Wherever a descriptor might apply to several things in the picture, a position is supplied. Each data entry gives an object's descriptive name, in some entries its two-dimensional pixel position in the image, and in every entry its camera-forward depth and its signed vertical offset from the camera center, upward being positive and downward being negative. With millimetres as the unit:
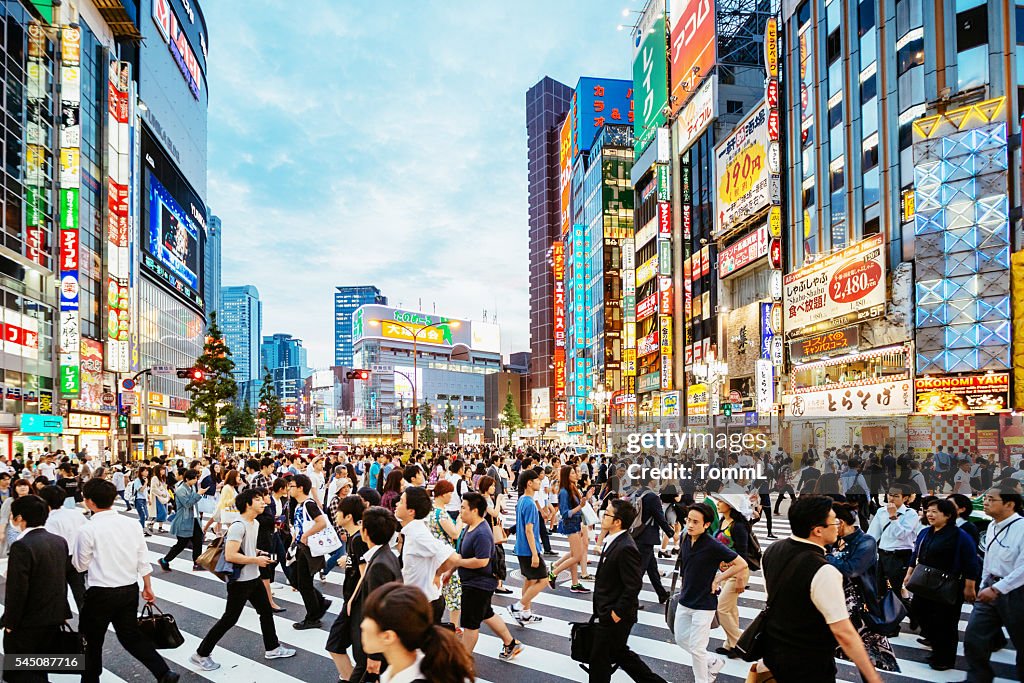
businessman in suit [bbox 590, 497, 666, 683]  5309 -1643
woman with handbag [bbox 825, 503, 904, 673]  6242 -1756
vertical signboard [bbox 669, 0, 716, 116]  52781 +25008
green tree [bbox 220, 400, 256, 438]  70250 -3819
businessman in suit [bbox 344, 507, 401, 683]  4844 -1223
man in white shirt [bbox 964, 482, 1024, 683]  5785 -1710
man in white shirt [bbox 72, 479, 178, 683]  5711 -1464
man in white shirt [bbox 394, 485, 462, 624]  5613 -1256
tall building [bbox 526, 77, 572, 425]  123250 +28655
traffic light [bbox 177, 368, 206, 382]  35459 +645
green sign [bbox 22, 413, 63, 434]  33594 -1686
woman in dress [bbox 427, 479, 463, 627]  6859 -1542
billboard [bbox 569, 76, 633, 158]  91688 +33929
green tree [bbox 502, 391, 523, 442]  111188 -5374
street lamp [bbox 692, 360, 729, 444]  43844 +232
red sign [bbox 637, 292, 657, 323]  58678 +5892
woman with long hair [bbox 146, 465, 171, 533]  16141 -2481
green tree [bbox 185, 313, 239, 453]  48906 -15
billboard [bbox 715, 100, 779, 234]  42000 +12372
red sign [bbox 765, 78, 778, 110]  39406 +15161
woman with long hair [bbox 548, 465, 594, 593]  10500 -1886
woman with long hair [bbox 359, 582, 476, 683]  2709 -949
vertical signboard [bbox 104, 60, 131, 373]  48156 +10817
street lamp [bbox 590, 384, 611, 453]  65100 -1854
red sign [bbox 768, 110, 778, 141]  39562 +13536
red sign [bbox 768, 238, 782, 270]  39250 +6596
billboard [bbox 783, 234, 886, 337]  30094 +3924
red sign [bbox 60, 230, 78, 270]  39406 +7297
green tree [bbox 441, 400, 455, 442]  74138 -4946
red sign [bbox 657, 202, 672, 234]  56219 +12336
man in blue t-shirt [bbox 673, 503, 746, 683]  6059 -1692
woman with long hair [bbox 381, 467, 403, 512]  10539 -1532
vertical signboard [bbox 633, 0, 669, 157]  61312 +26182
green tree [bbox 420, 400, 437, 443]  68400 -4872
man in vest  3846 -1185
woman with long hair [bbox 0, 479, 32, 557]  9578 -1702
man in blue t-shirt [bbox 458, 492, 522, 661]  6445 -1662
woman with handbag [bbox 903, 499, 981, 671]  6668 -1807
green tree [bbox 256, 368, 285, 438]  79438 -2677
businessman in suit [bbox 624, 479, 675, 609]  9117 -1887
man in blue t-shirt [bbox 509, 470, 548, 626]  8477 -2022
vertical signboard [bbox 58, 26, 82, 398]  39562 +9544
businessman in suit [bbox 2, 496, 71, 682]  5188 -1437
